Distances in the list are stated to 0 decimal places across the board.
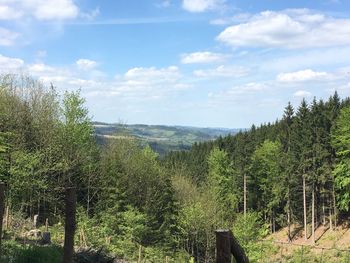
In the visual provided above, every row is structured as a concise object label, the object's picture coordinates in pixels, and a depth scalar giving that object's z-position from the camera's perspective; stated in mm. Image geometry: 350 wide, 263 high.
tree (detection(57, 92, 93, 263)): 36562
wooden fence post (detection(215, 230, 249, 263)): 5316
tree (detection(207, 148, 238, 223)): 66562
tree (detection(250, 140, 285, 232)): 64062
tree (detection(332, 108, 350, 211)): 50094
